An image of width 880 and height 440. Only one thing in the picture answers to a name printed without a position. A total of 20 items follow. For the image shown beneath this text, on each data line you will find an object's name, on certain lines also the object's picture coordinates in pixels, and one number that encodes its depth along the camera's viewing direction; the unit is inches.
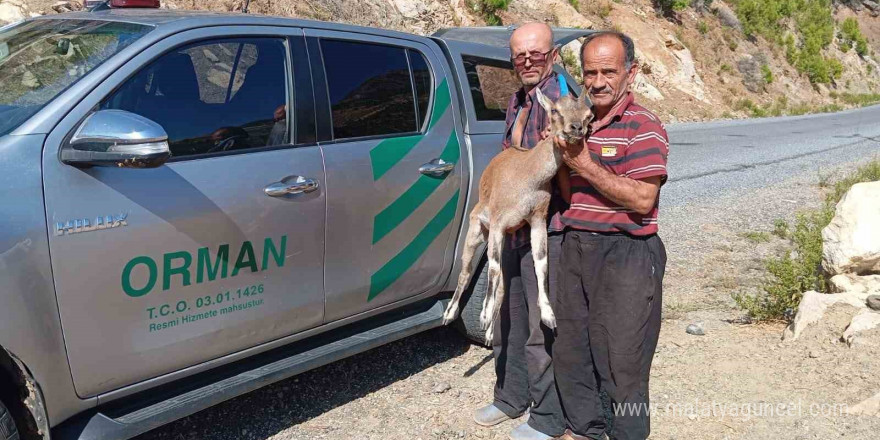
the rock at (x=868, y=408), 150.9
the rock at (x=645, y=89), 968.8
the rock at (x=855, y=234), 194.2
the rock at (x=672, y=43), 1130.0
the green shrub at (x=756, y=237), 315.6
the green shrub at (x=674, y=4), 1299.2
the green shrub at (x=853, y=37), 1941.4
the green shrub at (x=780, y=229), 315.2
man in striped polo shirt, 117.2
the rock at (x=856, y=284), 192.2
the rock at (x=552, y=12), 1014.9
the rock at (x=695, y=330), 206.4
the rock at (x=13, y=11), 486.6
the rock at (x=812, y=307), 188.5
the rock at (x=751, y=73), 1323.8
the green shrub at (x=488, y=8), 906.7
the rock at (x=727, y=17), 1473.9
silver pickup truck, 109.9
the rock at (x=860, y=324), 174.6
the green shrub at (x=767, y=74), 1375.5
